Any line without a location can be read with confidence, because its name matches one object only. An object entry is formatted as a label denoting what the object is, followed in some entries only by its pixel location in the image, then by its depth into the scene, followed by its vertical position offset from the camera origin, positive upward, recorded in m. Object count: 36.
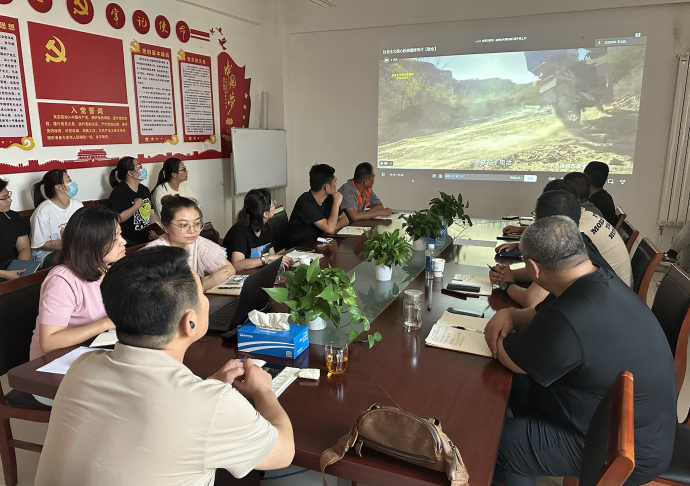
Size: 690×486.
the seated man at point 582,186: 3.65 -0.24
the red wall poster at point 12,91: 3.37 +0.46
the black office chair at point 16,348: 1.83 -0.76
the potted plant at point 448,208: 3.66 -0.41
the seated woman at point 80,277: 1.74 -0.46
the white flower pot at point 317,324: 1.82 -0.65
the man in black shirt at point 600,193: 4.27 -0.35
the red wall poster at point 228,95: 5.50 +0.69
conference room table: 1.12 -0.70
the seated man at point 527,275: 2.10 -0.58
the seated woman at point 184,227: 2.37 -0.36
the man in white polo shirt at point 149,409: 0.90 -0.49
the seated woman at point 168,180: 4.48 -0.24
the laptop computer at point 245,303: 1.78 -0.58
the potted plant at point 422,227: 3.09 -0.47
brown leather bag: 1.04 -0.64
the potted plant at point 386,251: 2.38 -0.48
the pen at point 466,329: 1.84 -0.68
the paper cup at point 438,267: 2.55 -0.60
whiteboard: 5.53 -0.05
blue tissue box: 1.61 -0.64
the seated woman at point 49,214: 3.51 -0.44
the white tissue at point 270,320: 1.68 -0.59
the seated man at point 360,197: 4.52 -0.42
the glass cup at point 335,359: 1.52 -0.65
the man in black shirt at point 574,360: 1.41 -0.62
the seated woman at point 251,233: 2.87 -0.49
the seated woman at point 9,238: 3.22 -0.59
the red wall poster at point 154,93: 4.45 +0.59
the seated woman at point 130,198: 4.15 -0.38
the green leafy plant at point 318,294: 1.64 -0.48
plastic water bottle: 2.57 -0.60
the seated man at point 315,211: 3.75 -0.45
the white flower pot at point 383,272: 2.46 -0.61
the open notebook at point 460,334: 1.70 -0.68
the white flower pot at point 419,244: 3.14 -0.59
